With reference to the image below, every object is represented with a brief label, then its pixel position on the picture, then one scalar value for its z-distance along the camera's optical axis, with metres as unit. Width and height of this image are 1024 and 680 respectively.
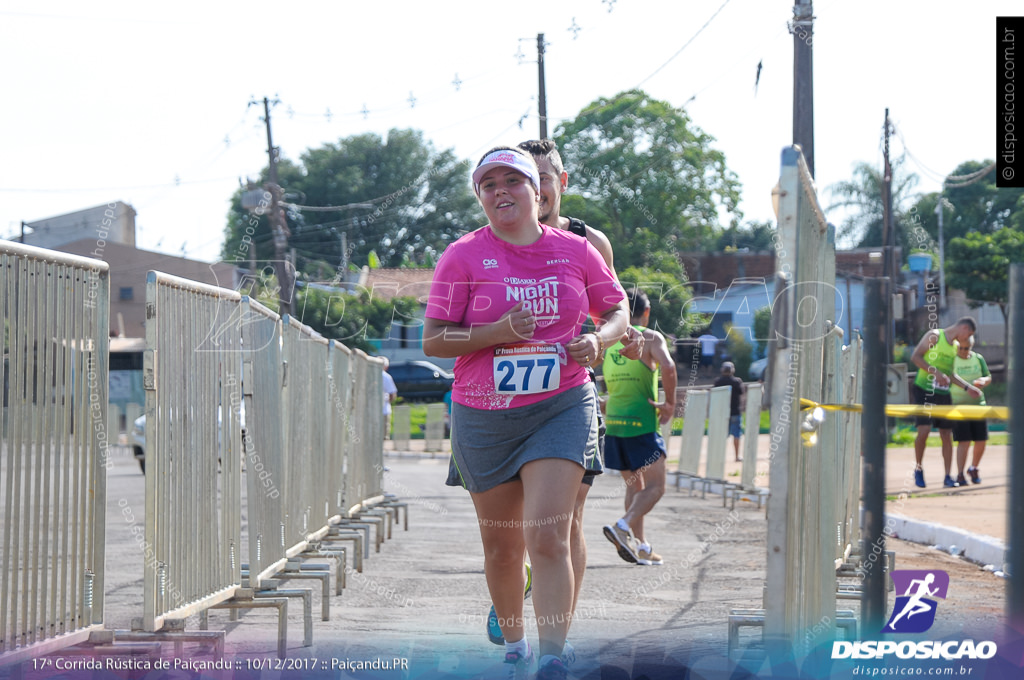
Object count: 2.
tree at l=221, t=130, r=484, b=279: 73.12
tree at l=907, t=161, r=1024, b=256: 65.38
